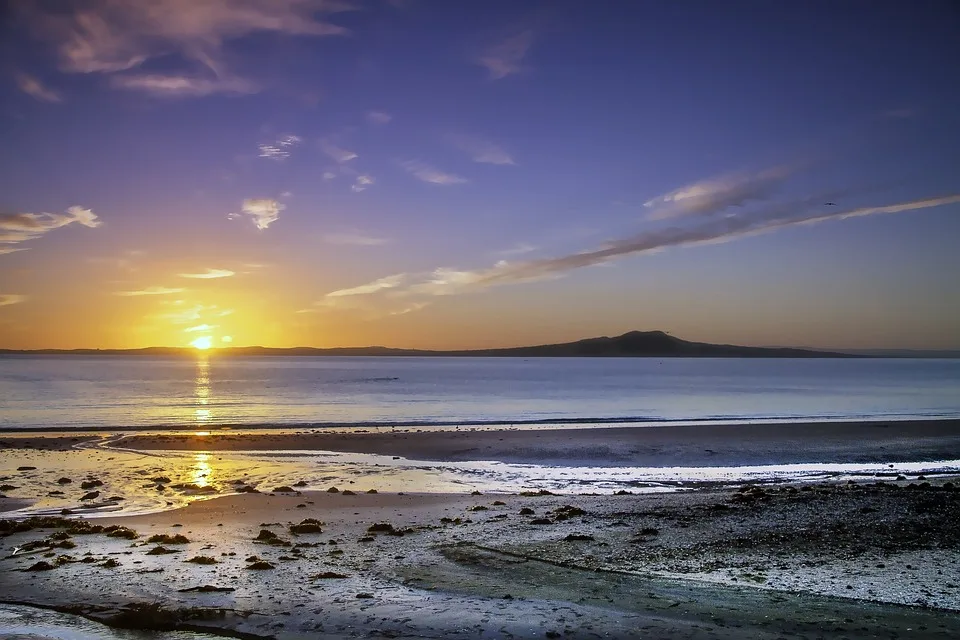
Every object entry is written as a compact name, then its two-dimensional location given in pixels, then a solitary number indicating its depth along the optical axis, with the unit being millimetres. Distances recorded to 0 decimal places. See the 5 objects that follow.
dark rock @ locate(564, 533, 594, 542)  13677
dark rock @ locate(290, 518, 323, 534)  14844
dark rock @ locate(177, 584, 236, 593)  10109
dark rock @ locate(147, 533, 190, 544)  13352
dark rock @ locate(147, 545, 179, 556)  12341
